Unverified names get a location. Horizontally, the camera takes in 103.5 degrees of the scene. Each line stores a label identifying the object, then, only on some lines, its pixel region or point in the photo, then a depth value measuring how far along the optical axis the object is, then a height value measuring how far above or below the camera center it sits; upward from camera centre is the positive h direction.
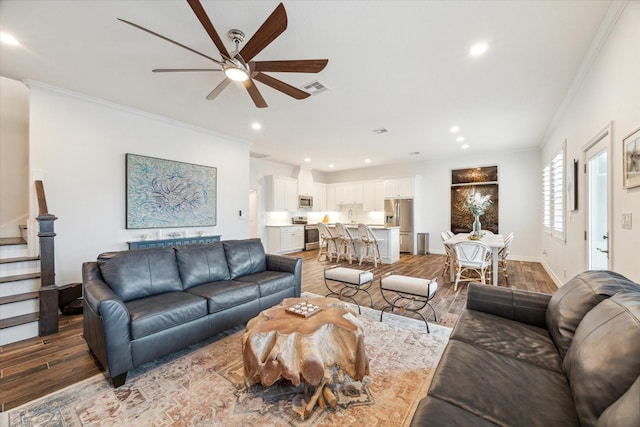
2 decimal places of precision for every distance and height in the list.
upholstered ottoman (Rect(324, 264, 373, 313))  3.28 -0.85
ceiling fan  1.78 +1.35
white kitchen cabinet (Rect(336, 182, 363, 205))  9.34 +0.77
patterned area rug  1.58 -1.28
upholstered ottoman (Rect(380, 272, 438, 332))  2.76 -0.82
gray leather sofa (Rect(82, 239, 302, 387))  1.92 -0.80
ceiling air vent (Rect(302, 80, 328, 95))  3.28 +1.69
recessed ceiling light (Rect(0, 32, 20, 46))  2.47 +1.76
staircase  2.61 -0.91
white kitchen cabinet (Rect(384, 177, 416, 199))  7.96 +0.84
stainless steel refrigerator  7.92 -0.18
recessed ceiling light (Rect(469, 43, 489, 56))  2.51 +1.68
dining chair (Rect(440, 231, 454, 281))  4.52 -0.76
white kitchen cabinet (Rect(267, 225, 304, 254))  7.85 -0.79
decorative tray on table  1.91 -0.75
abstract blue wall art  4.16 +0.38
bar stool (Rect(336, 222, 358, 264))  6.43 -0.80
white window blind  4.13 +0.33
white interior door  2.68 +0.12
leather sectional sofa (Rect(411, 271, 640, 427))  0.93 -0.79
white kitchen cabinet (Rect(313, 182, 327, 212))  9.72 +0.68
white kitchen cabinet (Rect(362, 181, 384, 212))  8.89 +0.64
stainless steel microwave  8.88 +0.44
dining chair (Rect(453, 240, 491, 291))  4.04 -0.69
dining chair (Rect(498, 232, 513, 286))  4.52 -0.81
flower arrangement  4.78 +0.16
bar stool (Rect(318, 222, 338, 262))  6.85 -0.76
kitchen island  6.38 -0.73
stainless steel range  8.87 -0.71
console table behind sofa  4.17 -0.49
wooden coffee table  1.61 -0.91
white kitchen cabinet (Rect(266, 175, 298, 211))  7.90 +0.66
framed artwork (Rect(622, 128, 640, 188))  1.78 +0.40
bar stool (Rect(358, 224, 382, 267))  6.21 -0.81
